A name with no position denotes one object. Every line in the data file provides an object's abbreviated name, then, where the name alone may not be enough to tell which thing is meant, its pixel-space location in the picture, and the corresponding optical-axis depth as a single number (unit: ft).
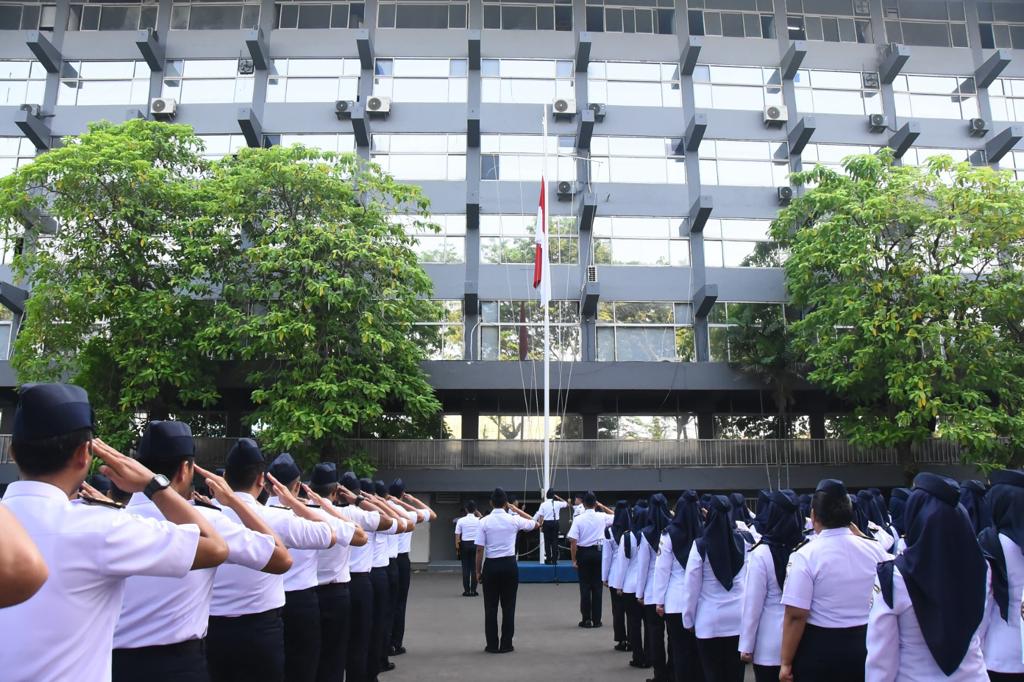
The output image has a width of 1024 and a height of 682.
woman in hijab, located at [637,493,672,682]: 27.27
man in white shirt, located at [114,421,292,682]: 11.62
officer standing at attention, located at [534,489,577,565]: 56.65
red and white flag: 68.20
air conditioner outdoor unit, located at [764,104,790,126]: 92.79
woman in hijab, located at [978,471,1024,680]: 14.32
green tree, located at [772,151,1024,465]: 66.85
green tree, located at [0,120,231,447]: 66.80
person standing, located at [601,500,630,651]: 35.01
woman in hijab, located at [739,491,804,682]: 18.10
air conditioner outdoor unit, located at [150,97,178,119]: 89.71
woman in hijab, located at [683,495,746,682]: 21.03
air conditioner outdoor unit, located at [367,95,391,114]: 90.43
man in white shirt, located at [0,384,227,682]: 7.88
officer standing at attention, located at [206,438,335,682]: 14.96
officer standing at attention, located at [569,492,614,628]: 41.45
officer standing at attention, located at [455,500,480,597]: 56.29
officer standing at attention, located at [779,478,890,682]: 15.15
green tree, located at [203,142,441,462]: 65.51
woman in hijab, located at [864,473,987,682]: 11.99
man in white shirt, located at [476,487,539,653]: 33.81
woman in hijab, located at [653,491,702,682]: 23.49
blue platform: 66.49
